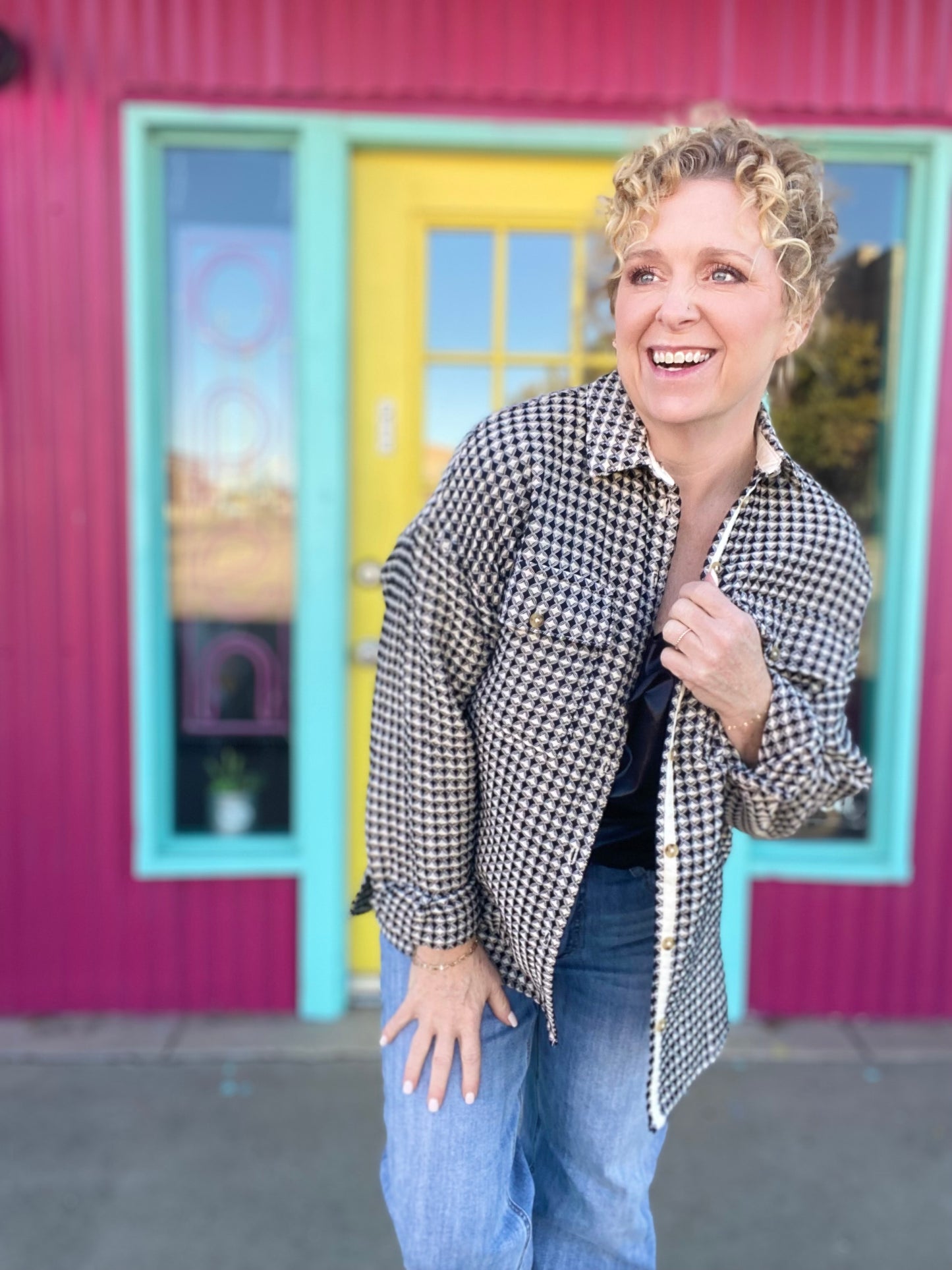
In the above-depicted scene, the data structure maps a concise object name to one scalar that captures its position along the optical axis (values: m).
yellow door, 2.98
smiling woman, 1.35
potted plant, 3.21
